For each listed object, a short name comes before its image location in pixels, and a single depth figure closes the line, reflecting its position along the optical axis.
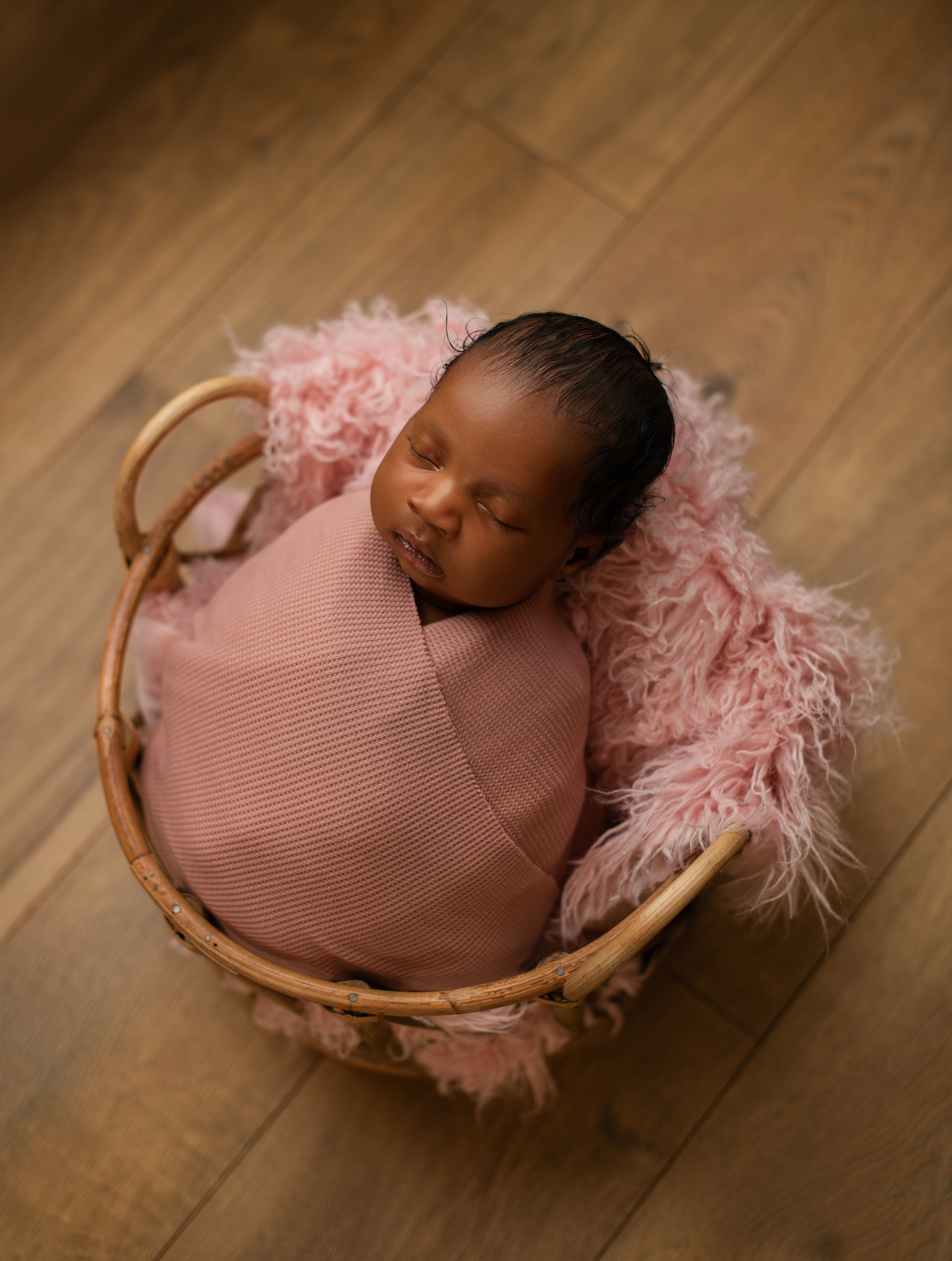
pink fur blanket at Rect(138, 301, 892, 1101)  0.88
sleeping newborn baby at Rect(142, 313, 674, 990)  0.82
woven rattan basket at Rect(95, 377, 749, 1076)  0.80
